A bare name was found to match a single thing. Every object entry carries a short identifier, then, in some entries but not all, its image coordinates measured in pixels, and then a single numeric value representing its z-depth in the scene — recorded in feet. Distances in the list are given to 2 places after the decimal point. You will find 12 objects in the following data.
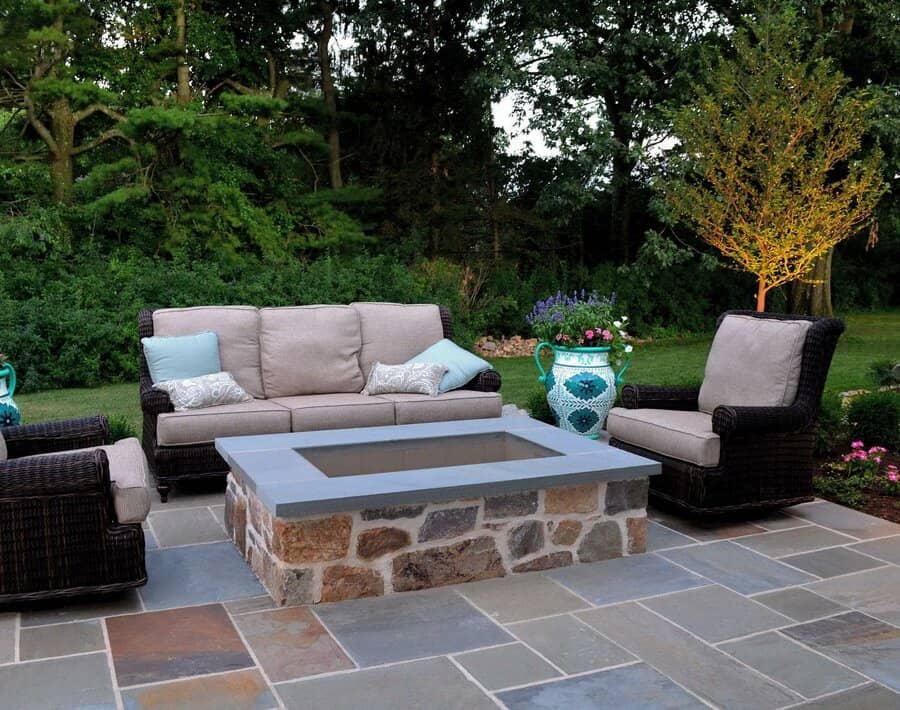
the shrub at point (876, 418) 19.24
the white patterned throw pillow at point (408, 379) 18.85
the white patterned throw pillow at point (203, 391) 16.85
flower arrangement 20.33
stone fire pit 11.56
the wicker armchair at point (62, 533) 10.90
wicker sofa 16.40
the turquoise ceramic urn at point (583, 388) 19.99
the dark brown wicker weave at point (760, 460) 14.48
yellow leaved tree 30.09
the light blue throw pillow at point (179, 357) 17.60
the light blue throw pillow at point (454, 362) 19.22
